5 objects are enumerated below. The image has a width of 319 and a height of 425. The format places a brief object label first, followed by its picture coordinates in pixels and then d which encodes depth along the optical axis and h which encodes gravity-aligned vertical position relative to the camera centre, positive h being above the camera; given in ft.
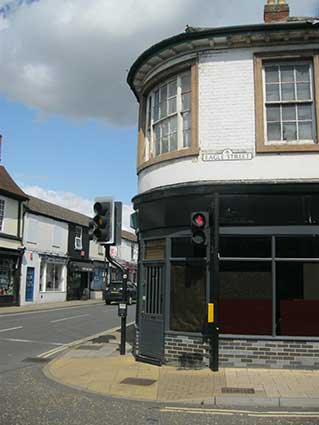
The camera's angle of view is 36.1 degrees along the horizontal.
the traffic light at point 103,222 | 37.60 +4.62
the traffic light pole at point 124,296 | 38.24 -1.14
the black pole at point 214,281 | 31.30 +0.13
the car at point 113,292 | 112.49 -2.28
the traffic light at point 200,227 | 31.50 +3.57
